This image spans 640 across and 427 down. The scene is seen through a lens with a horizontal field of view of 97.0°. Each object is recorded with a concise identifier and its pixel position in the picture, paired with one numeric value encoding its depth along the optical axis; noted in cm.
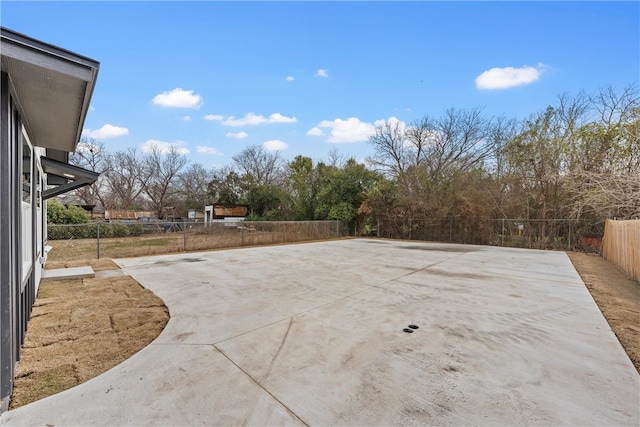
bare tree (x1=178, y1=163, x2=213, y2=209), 3625
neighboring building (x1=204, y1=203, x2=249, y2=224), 2852
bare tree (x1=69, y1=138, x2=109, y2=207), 2859
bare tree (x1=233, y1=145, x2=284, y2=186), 3409
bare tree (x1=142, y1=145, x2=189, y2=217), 3347
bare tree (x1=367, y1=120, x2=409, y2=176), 2250
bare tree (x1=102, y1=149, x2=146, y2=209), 3166
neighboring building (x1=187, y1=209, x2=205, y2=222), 3271
